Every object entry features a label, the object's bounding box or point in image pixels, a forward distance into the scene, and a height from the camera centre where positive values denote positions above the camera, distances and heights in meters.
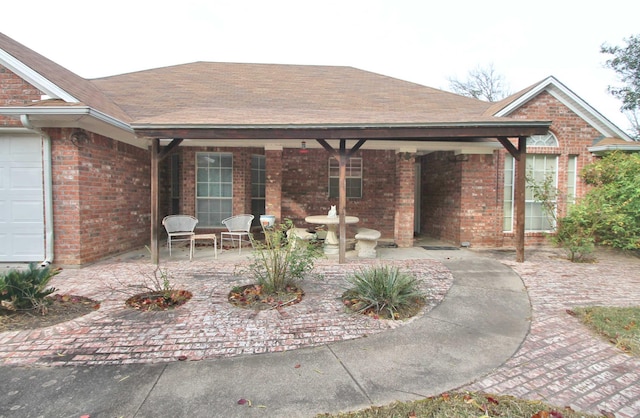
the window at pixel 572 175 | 8.80 +0.65
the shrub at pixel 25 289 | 3.76 -1.10
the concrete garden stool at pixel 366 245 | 7.24 -1.07
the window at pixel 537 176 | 8.70 +0.62
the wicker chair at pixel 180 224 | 7.32 -0.62
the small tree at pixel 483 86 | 31.00 +10.96
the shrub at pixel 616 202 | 7.46 -0.07
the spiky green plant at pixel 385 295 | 4.02 -1.25
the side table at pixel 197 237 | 6.72 -0.84
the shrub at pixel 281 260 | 4.55 -0.90
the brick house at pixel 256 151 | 6.00 +1.14
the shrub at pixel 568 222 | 7.21 -0.57
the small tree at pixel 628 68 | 18.75 +7.81
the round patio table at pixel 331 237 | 7.18 -0.91
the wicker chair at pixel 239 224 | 7.60 -0.63
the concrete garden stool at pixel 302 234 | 4.92 -0.80
